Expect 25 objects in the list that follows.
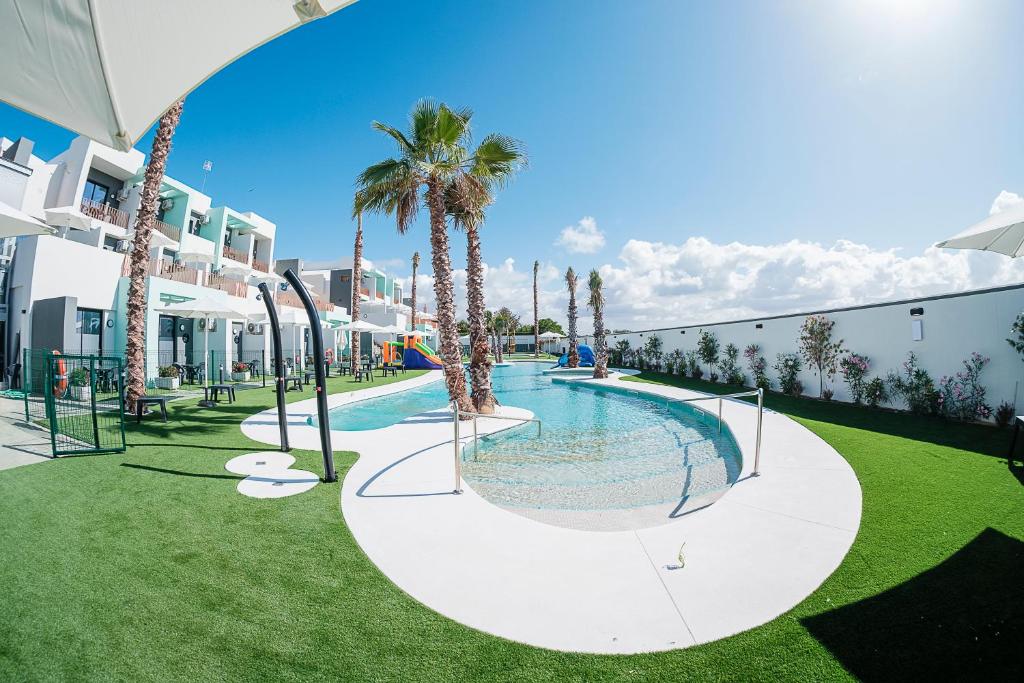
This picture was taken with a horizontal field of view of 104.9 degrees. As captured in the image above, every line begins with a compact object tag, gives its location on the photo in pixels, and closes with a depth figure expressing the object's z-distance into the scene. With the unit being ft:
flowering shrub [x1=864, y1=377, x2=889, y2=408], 35.78
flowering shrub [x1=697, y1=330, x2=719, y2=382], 63.67
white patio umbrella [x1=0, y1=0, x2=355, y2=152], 5.95
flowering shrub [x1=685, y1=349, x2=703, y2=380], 69.10
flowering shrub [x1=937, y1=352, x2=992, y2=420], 28.22
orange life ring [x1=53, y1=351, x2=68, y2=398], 36.48
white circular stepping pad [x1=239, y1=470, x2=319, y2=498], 15.88
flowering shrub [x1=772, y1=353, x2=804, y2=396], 46.37
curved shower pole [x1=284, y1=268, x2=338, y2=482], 16.98
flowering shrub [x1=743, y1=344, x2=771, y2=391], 52.39
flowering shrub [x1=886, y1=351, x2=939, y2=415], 31.37
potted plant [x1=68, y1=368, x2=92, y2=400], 38.01
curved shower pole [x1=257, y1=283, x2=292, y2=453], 20.58
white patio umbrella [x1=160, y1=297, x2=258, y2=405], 42.33
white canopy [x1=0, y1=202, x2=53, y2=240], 12.28
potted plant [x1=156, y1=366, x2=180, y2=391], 48.32
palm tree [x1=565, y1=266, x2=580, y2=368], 95.95
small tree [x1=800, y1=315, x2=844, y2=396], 41.34
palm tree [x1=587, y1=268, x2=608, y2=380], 71.36
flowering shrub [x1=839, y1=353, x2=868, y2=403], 37.63
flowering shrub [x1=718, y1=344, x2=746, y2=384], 57.52
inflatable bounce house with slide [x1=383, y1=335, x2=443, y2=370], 97.91
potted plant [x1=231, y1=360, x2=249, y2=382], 65.88
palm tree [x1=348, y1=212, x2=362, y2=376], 69.31
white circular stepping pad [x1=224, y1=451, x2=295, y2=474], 18.60
